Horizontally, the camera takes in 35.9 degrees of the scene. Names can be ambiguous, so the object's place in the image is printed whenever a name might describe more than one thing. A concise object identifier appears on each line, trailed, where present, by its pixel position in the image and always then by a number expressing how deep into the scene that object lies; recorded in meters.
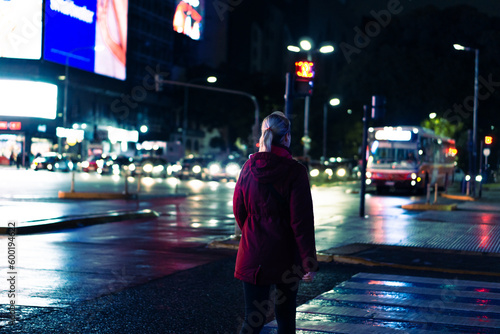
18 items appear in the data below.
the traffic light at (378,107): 20.50
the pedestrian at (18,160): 65.75
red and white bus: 39.19
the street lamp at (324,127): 74.22
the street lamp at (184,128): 77.44
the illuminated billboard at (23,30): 60.69
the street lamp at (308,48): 17.94
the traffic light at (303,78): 14.66
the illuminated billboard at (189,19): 87.87
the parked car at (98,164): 62.75
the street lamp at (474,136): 35.44
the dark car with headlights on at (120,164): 63.00
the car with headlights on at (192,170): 58.25
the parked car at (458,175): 70.78
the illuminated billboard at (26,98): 66.25
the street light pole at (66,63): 60.56
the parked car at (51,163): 63.91
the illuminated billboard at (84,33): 61.62
